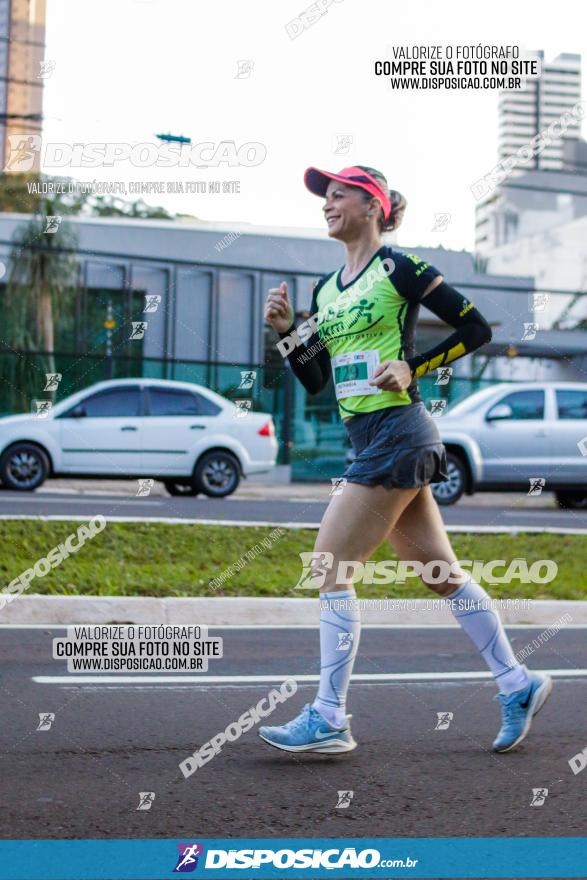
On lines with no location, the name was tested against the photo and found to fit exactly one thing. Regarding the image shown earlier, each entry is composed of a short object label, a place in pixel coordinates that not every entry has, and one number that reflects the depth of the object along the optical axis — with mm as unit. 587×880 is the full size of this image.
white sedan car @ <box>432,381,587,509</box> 16750
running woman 4156
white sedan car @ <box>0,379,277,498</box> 16141
